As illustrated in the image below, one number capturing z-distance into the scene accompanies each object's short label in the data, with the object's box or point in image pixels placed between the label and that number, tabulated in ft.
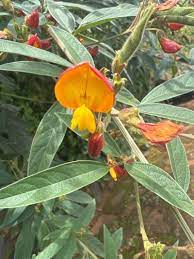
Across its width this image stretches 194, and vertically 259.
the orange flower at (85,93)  0.36
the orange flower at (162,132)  0.37
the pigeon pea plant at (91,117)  0.36
